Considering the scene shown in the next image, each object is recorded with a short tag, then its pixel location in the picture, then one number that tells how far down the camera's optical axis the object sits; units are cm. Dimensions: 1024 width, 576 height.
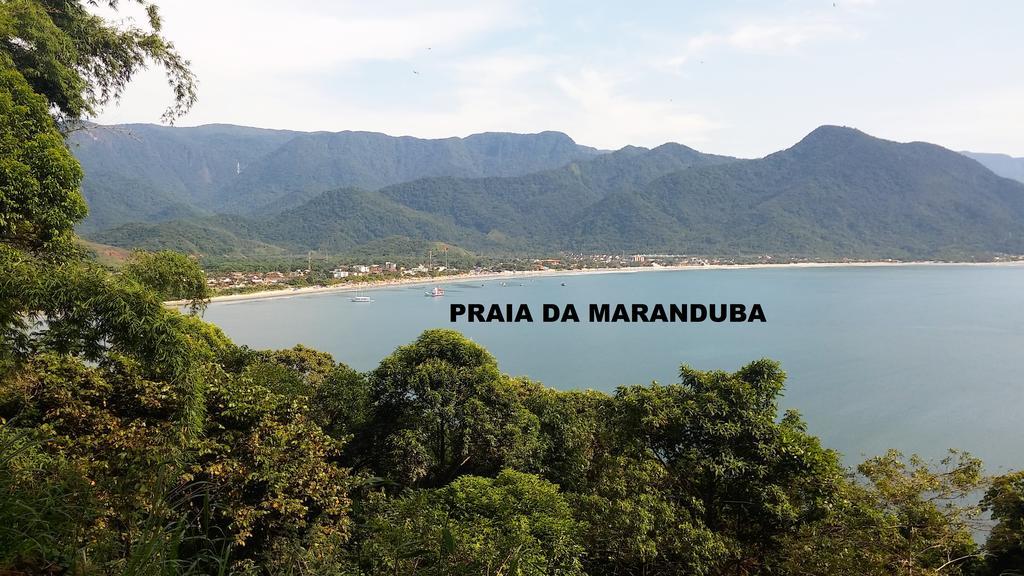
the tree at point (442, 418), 833
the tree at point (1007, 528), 585
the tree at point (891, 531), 522
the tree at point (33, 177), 440
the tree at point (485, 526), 420
